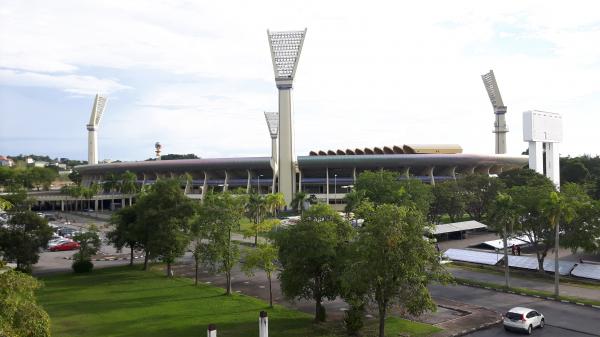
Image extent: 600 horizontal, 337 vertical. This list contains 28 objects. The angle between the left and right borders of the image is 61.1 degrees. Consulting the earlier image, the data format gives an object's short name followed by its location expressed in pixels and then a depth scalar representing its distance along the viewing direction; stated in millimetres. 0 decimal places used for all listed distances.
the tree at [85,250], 43531
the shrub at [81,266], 43469
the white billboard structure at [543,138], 62906
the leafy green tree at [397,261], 21750
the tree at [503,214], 36156
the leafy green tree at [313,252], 25750
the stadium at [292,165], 95894
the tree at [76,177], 155125
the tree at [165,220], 38812
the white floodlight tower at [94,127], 152625
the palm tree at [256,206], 61344
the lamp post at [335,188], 106644
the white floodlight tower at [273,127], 121688
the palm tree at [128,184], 100781
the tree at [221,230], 33844
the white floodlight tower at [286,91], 91250
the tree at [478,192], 74625
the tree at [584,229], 38719
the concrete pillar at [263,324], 21266
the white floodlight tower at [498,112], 137125
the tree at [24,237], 39344
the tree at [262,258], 29781
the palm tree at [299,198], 63031
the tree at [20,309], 12188
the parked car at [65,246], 59062
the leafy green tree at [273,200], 61312
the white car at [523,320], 25844
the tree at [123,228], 44750
